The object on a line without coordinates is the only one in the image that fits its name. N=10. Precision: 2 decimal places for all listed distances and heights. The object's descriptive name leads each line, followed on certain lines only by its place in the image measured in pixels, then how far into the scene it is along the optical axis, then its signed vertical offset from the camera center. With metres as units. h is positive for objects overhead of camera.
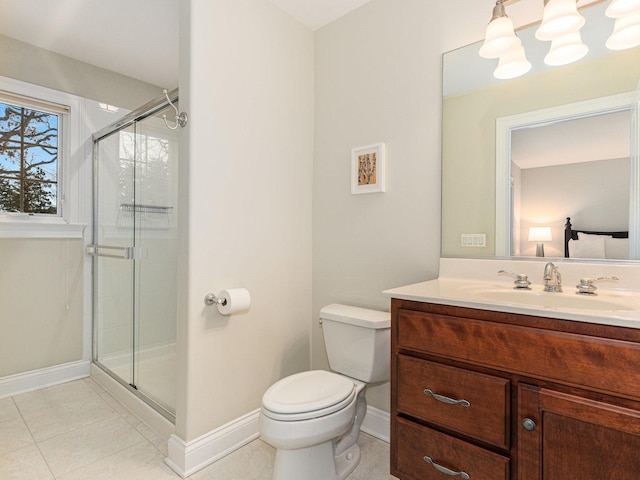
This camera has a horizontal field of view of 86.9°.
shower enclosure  2.08 -0.10
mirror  1.29 +0.39
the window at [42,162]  2.35 +0.56
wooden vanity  0.87 -0.46
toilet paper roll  1.63 -0.31
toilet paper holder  1.65 -0.30
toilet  1.32 -0.67
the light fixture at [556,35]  1.25 +0.82
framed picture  1.88 +0.41
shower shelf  2.13 +0.15
